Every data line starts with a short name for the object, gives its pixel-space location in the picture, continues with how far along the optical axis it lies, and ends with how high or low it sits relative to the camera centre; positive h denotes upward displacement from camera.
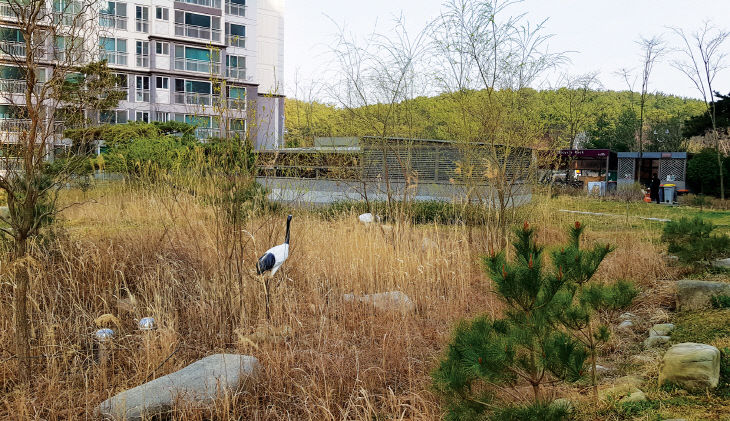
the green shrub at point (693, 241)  5.82 -0.73
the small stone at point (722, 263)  6.16 -1.01
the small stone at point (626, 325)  4.67 -1.26
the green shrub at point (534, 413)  2.04 -0.86
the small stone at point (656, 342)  4.12 -1.22
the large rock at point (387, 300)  4.78 -1.12
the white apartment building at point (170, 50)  28.98 +5.85
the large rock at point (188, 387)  3.07 -1.24
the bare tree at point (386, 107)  7.95 +0.81
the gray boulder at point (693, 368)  3.15 -1.09
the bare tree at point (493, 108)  6.60 +0.67
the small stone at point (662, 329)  4.33 -1.21
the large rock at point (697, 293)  4.87 -1.04
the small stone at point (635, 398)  3.05 -1.20
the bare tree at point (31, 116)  3.36 +0.28
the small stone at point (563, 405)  2.09 -0.86
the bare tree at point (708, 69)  19.70 +3.35
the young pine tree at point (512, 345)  2.23 -0.69
